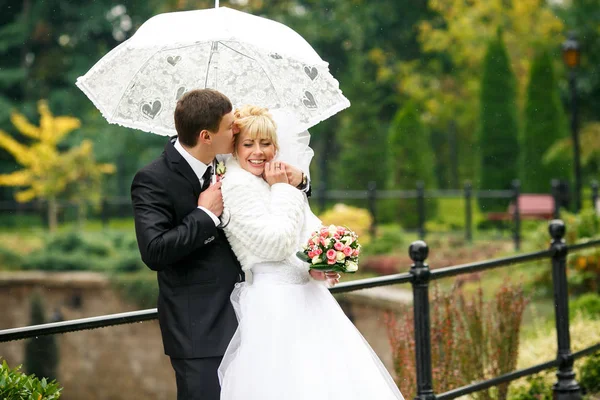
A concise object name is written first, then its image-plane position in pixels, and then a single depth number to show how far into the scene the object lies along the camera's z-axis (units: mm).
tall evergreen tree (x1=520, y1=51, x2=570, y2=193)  21422
